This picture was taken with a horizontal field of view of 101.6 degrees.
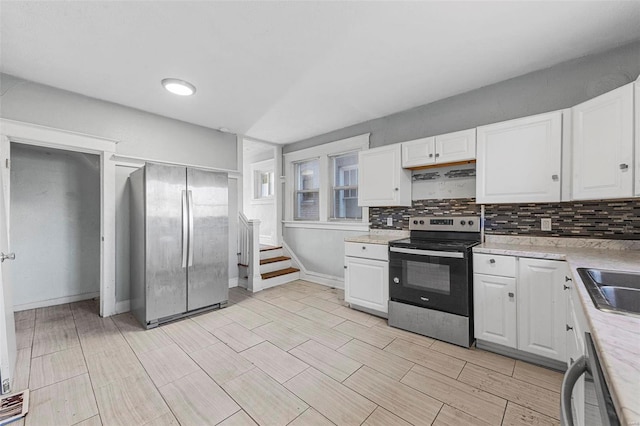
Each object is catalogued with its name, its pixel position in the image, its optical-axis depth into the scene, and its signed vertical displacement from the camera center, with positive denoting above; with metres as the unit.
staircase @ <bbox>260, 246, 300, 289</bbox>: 4.21 -1.02
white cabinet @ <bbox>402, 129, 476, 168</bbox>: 2.56 +0.64
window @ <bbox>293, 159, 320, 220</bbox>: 4.66 +0.36
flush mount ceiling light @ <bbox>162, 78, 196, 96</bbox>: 2.54 +1.24
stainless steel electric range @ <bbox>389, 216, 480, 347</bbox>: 2.29 -0.67
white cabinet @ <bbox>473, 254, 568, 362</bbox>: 1.90 -0.75
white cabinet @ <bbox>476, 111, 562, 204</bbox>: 2.12 +0.44
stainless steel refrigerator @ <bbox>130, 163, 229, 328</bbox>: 2.77 -0.37
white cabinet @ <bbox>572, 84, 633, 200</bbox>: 1.68 +0.45
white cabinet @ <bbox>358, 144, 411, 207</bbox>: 3.11 +0.39
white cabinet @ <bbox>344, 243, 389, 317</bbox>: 2.89 -0.78
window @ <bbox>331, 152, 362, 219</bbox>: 4.13 +0.36
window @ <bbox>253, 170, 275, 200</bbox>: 6.13 +0.63
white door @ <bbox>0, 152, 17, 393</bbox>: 1.70 -0.75
